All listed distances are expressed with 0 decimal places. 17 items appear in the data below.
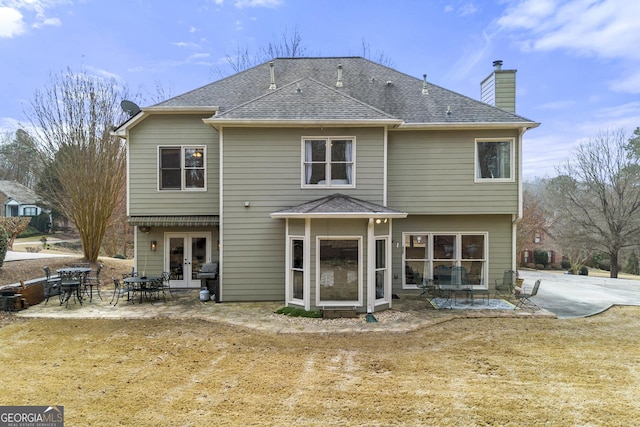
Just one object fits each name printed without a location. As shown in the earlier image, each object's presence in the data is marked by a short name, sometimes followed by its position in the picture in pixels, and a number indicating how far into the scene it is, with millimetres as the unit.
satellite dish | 10828
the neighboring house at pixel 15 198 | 35062
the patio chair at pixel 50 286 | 9680
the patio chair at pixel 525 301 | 8909
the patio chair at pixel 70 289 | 9172
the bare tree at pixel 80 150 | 13992
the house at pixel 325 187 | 8586
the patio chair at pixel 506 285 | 9922
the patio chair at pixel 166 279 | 9984
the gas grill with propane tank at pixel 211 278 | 9562
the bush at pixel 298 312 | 8219
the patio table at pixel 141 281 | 9292
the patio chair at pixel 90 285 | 9959
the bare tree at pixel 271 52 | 21906
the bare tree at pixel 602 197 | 20094
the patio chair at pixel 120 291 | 9576
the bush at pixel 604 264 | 27911
